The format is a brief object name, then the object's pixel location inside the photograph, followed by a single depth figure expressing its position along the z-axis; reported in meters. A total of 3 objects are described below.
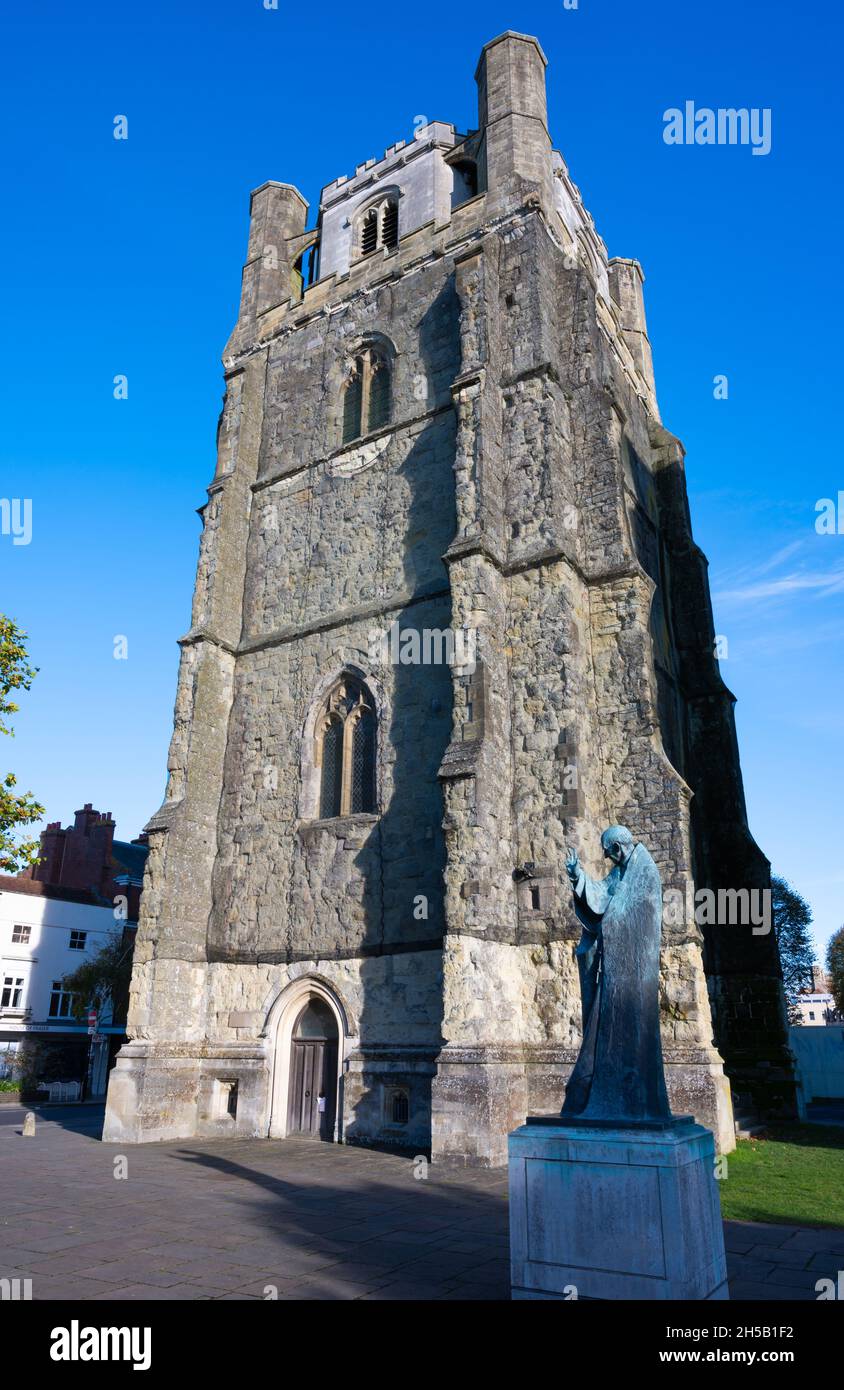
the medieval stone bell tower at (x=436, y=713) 12.58
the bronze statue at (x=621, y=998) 5.13
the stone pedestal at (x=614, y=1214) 4.53
